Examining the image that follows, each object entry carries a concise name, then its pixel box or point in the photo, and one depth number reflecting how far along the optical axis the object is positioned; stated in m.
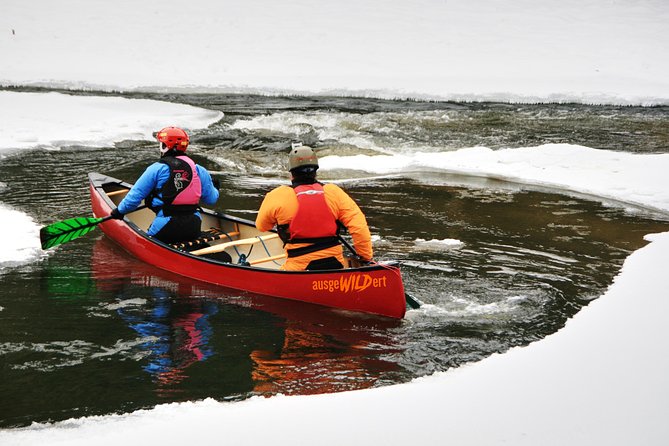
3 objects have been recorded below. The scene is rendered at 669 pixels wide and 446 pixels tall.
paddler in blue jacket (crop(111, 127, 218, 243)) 15.55
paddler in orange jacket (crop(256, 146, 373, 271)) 13.09
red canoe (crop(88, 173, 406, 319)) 12.90
